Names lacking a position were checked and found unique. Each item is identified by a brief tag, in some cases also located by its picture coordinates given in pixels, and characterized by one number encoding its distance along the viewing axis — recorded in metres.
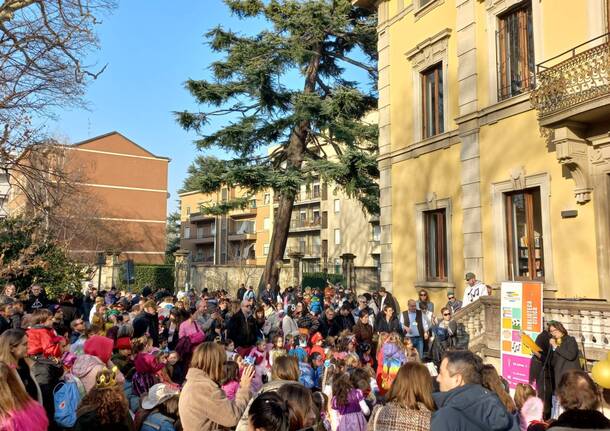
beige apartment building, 53.09
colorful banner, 9.23
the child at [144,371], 6.54
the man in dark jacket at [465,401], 3.29
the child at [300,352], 8.62
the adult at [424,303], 12.39
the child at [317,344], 9.31
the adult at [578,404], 3.25
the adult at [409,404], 3.76
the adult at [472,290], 12.59
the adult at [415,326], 11.75
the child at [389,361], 8.39
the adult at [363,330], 11.48
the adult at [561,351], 7.86
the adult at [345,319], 12.80
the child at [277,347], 8.87
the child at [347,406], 5.92
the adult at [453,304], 13.06
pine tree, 22.45
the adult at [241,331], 10.24
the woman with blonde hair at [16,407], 3.22
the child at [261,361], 8.22
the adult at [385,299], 14.47
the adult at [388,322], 11.75
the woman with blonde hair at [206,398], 4.24
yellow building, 11.26
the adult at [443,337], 11.08
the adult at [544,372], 8.14
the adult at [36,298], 12.24
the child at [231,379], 5.35
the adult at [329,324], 12.57
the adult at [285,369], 5.14
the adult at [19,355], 4.32
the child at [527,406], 5.58
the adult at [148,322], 9.44
